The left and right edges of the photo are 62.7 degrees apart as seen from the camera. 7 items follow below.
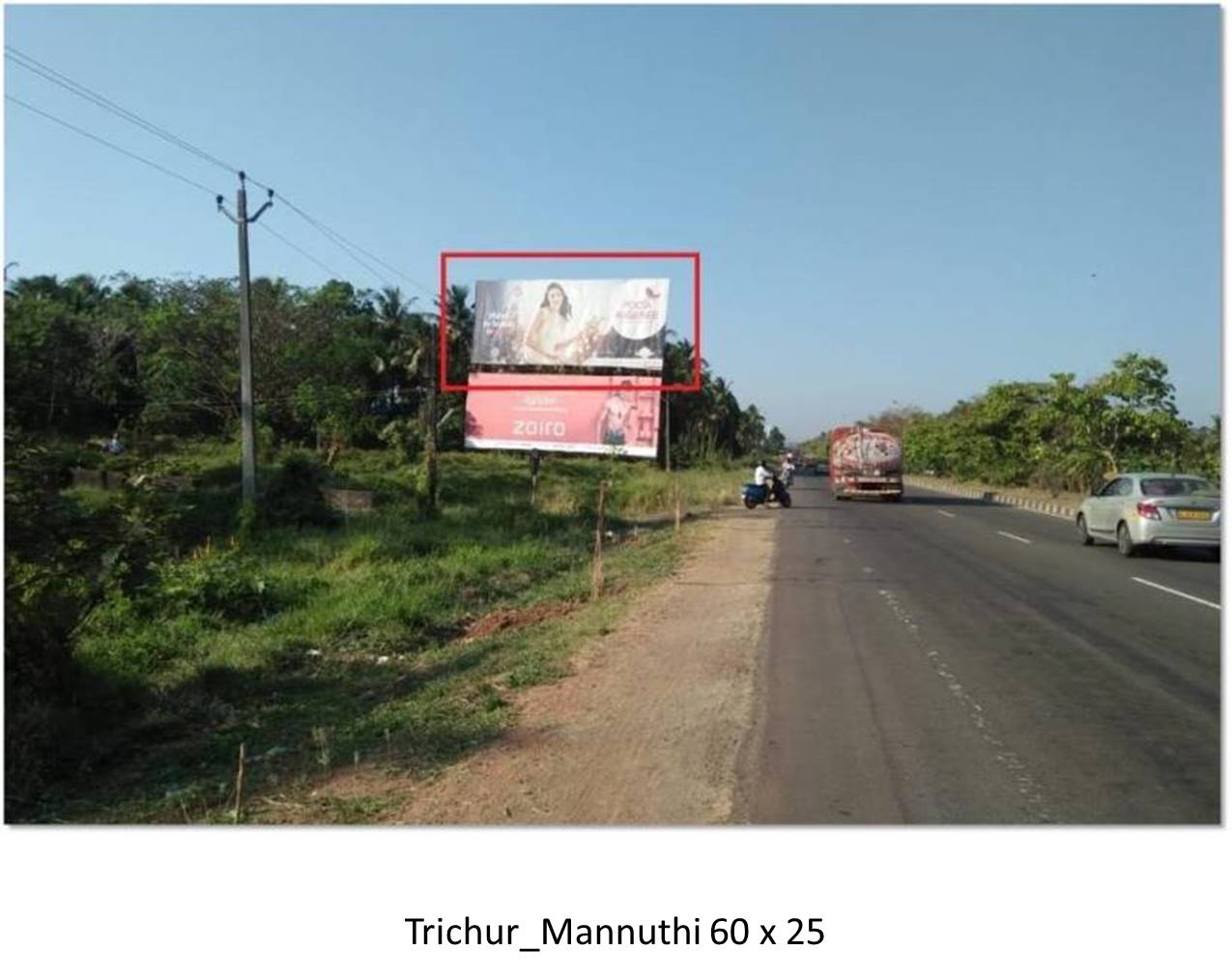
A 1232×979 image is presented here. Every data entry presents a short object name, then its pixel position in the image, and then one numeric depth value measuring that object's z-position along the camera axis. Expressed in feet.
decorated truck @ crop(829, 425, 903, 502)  114.11
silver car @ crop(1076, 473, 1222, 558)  49.11
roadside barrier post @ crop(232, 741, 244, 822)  15.75
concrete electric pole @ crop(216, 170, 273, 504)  65.51
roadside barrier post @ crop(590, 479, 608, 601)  41.04
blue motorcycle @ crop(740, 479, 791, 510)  99.45
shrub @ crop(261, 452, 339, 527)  67.21
